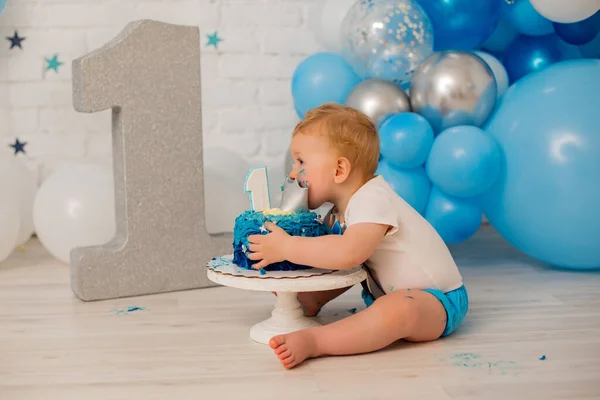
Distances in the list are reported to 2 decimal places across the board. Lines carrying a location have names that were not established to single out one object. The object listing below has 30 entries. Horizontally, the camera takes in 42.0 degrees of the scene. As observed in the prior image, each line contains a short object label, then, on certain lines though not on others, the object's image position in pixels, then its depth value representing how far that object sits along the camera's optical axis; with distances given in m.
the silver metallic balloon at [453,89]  2.20
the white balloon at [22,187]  2.61
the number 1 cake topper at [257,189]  1.75
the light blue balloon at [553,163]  2.16
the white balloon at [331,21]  2.64
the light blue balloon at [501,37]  2.56
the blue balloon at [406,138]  2.21
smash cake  1.63
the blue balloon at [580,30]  2.40
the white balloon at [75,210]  2.42
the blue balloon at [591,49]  2.58
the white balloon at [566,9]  2.14
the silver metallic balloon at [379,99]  2.27
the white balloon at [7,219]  2.46
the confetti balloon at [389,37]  2.29
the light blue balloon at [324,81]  2.49
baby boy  1.59
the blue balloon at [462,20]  2.32
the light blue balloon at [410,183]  2.28
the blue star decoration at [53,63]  3.05
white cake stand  1.58
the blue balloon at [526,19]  2.39
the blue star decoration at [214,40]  3.09
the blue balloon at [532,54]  2.53
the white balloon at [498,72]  2.45
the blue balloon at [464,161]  2.19
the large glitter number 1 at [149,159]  2.08
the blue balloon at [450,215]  2.31
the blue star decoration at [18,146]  3.11
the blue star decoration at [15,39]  3.04
